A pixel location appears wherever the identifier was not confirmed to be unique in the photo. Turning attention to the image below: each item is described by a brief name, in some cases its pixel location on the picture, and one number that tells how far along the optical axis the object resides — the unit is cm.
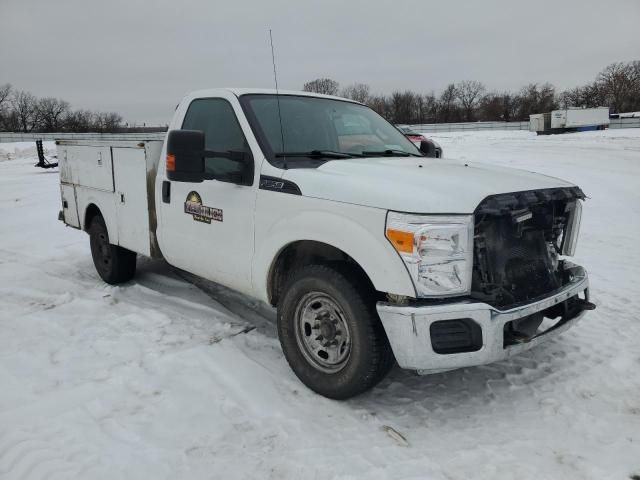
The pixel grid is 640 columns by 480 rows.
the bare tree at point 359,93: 7420
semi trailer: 3916
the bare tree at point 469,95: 8344
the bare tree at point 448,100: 7838
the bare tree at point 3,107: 7045
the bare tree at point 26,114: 7531
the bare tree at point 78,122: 6712
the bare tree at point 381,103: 6901
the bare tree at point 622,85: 6512
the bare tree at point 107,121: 6762
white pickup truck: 270
